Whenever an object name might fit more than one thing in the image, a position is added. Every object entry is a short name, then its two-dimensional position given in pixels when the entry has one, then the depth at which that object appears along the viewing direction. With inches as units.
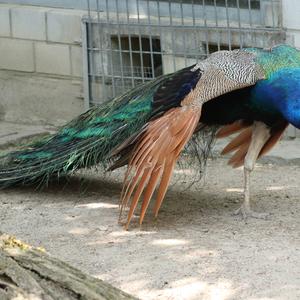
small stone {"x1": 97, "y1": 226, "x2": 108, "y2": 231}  268.4
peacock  250.3
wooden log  115.2
